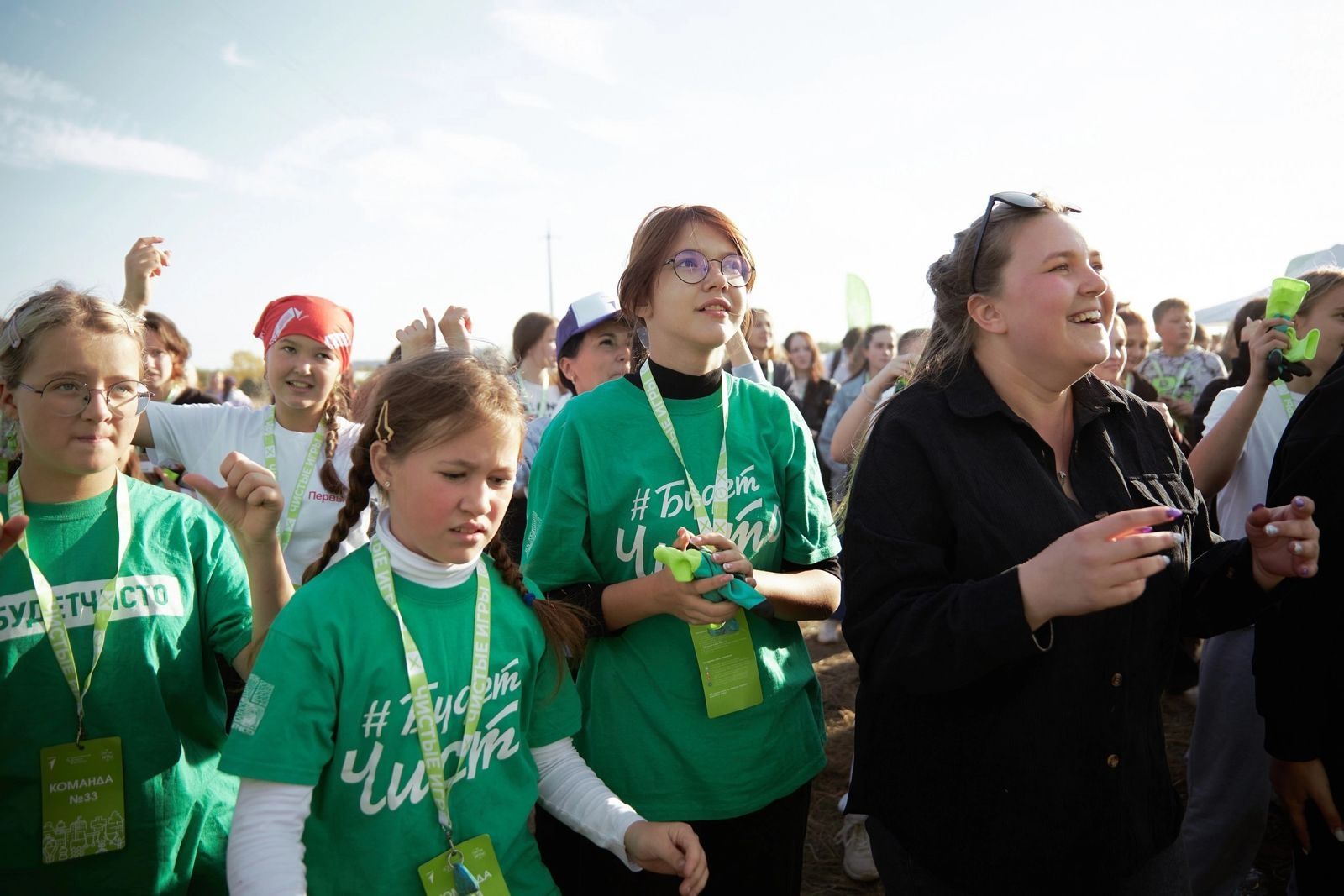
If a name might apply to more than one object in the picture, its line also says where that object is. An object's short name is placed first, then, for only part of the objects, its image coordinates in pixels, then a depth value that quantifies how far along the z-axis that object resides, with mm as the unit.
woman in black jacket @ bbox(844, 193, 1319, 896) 1819
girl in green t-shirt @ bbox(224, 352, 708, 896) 1613
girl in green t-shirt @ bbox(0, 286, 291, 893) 1942
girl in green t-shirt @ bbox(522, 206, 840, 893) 2229
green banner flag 9742
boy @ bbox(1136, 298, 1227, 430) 6895
